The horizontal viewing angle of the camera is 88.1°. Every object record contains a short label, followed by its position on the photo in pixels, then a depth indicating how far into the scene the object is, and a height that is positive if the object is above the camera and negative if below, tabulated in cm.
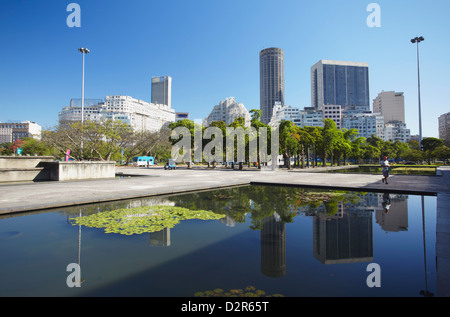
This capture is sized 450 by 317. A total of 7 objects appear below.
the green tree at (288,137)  3784 +427
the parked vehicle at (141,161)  5531 +80
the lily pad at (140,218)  583 -156
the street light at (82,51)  2692 +1327
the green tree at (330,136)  4438 +520
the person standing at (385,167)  1388 -27
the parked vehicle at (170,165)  3945 -16
